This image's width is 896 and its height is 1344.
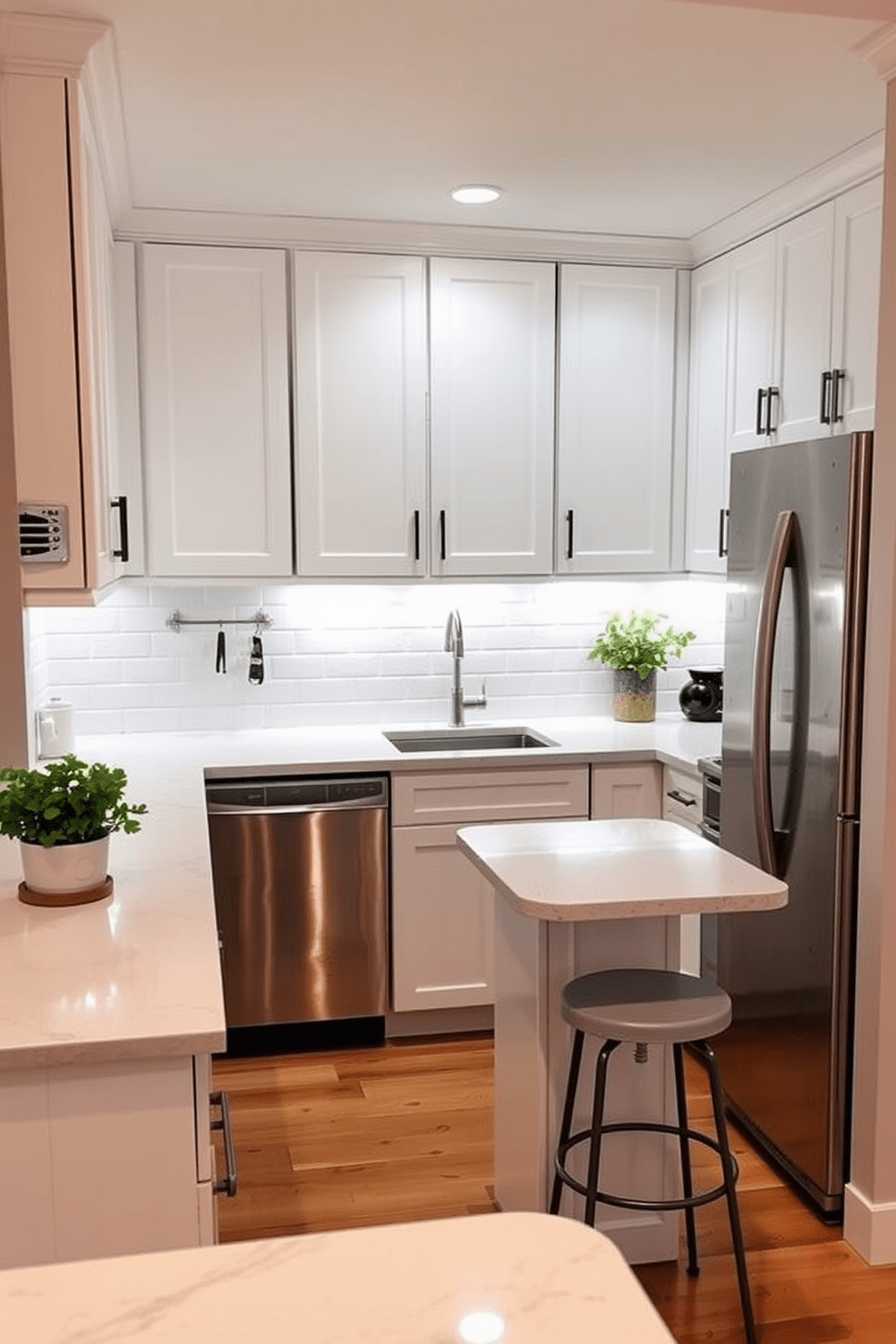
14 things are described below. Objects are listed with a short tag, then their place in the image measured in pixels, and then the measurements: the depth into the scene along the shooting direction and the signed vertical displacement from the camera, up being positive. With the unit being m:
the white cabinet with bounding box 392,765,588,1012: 3.79 -0.95
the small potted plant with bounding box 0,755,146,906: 2.12 -0.44
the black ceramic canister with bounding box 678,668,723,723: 4.31 -0.46
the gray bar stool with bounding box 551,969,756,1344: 2.23 -0.83
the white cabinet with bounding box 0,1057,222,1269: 1.61 -0.78
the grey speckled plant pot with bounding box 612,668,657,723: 4.39 -0.48
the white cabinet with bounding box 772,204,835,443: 3.32 +0.65
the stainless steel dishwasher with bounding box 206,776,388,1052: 3.68 -1.00
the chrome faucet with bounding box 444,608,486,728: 4.23 -0.30
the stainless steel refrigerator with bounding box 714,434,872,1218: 2.69 -0.49
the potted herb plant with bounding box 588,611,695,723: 4.34 -0.33
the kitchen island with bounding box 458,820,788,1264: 2.38 -0.83
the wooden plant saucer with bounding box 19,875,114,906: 2.18 -0.58
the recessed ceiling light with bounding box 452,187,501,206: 3.57 +1.06
